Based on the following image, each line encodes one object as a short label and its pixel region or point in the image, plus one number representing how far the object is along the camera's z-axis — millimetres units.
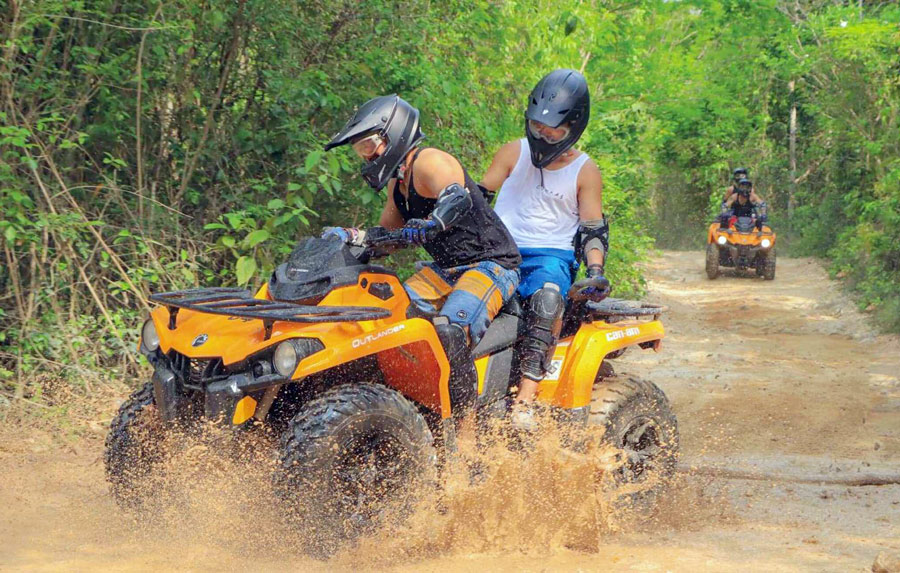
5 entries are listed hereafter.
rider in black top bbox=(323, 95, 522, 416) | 9125
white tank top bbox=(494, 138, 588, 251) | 10930
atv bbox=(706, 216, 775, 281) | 37906
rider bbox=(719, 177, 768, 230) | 39728
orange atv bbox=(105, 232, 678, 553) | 8023
